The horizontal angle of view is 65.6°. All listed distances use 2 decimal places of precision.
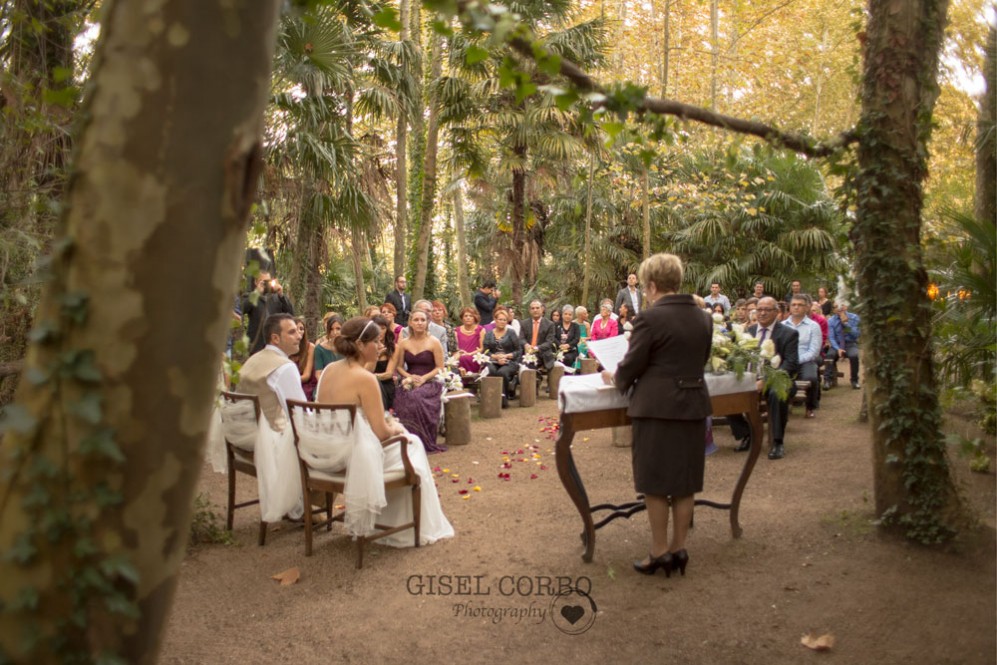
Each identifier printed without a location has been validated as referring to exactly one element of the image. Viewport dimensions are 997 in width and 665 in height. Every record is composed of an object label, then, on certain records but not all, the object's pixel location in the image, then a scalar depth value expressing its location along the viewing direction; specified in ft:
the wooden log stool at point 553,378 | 43.14
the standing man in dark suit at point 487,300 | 49.85
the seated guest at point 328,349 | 30.32
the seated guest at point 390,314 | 34.36
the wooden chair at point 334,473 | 16.71
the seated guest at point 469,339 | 38.63
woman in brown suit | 14.98
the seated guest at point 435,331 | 33.22
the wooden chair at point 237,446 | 18.28
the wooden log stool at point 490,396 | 37.29
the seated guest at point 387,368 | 29.76
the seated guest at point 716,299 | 51.31
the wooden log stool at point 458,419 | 30.71
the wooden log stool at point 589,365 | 44.68
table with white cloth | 15.84
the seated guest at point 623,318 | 45.56
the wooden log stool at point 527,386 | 40.11
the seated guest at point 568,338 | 45.59
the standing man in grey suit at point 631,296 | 49.65
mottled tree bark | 4.22
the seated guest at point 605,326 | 44.55
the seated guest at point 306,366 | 27.30
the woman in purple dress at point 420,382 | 29.22
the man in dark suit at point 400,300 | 44.62
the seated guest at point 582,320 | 47.03
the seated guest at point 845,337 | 44.52
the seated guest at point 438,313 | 38.51
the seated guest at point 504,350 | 40.60
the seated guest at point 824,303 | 53.72
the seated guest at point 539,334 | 43.80
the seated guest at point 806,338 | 32.94
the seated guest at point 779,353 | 27.43
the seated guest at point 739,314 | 39.49
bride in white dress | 17.57
